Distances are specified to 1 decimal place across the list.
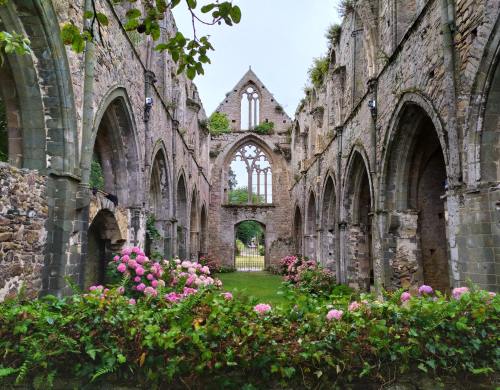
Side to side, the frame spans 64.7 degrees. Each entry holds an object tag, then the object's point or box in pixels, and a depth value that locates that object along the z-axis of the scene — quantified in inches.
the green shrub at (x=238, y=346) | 108.3
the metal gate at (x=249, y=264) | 1019.3
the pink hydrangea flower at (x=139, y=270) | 214.1
